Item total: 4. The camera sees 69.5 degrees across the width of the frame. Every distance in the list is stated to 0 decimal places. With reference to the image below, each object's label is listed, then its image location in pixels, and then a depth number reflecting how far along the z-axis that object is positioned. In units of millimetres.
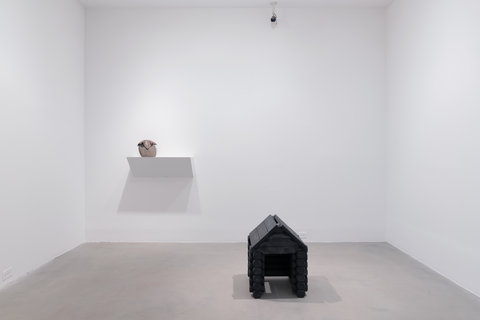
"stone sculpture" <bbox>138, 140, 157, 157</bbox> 4848
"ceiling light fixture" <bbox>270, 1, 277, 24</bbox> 5010
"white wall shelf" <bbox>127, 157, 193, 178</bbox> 4832
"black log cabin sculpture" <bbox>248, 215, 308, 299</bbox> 3070
